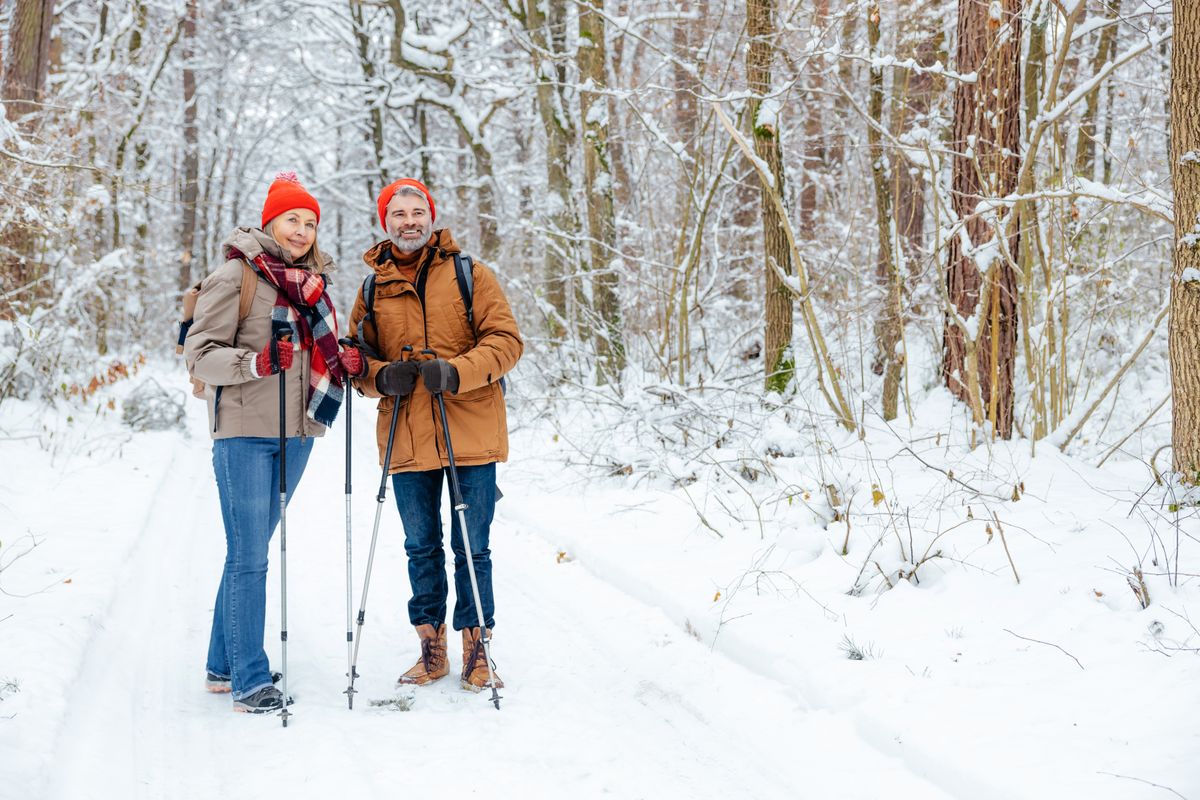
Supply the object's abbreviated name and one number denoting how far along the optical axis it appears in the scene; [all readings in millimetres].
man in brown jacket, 4008
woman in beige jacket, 3680
